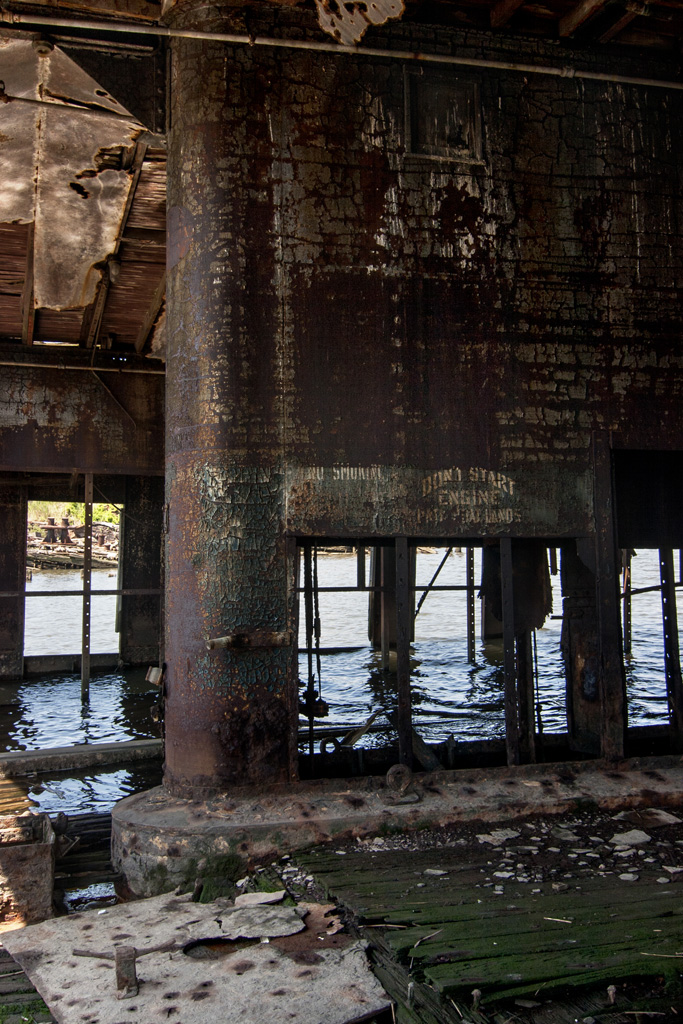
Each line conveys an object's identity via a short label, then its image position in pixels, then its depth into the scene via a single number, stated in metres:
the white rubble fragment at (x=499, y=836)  5.06
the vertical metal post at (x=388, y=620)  14.12
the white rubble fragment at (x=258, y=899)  4.36
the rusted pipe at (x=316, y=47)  5.18
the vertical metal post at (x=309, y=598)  5.91
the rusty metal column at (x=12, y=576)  14.10
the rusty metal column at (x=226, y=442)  5.34
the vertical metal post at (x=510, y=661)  5.78
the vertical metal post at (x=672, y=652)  6.34
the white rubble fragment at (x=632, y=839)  4.99
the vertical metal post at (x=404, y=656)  5.65
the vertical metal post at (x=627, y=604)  13.57
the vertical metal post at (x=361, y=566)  14.97
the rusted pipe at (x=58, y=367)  11.49
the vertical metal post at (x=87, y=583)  11.93
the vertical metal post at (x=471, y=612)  13.30
